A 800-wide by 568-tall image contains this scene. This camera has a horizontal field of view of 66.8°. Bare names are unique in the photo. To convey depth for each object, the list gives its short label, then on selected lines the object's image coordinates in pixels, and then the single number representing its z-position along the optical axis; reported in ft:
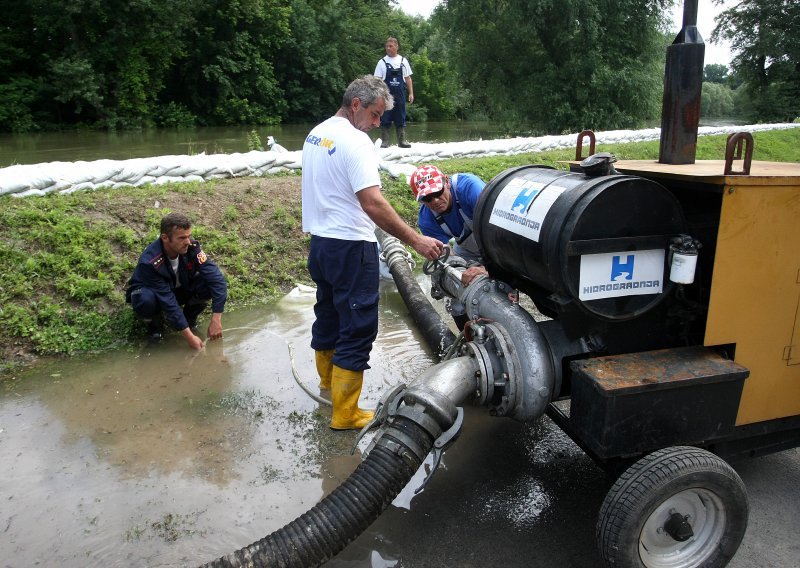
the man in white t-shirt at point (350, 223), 10.27
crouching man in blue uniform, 14.34
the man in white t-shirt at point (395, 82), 32.76
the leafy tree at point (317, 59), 95.40
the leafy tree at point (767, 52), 99.91
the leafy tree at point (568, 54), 68.95
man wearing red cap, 12.12
